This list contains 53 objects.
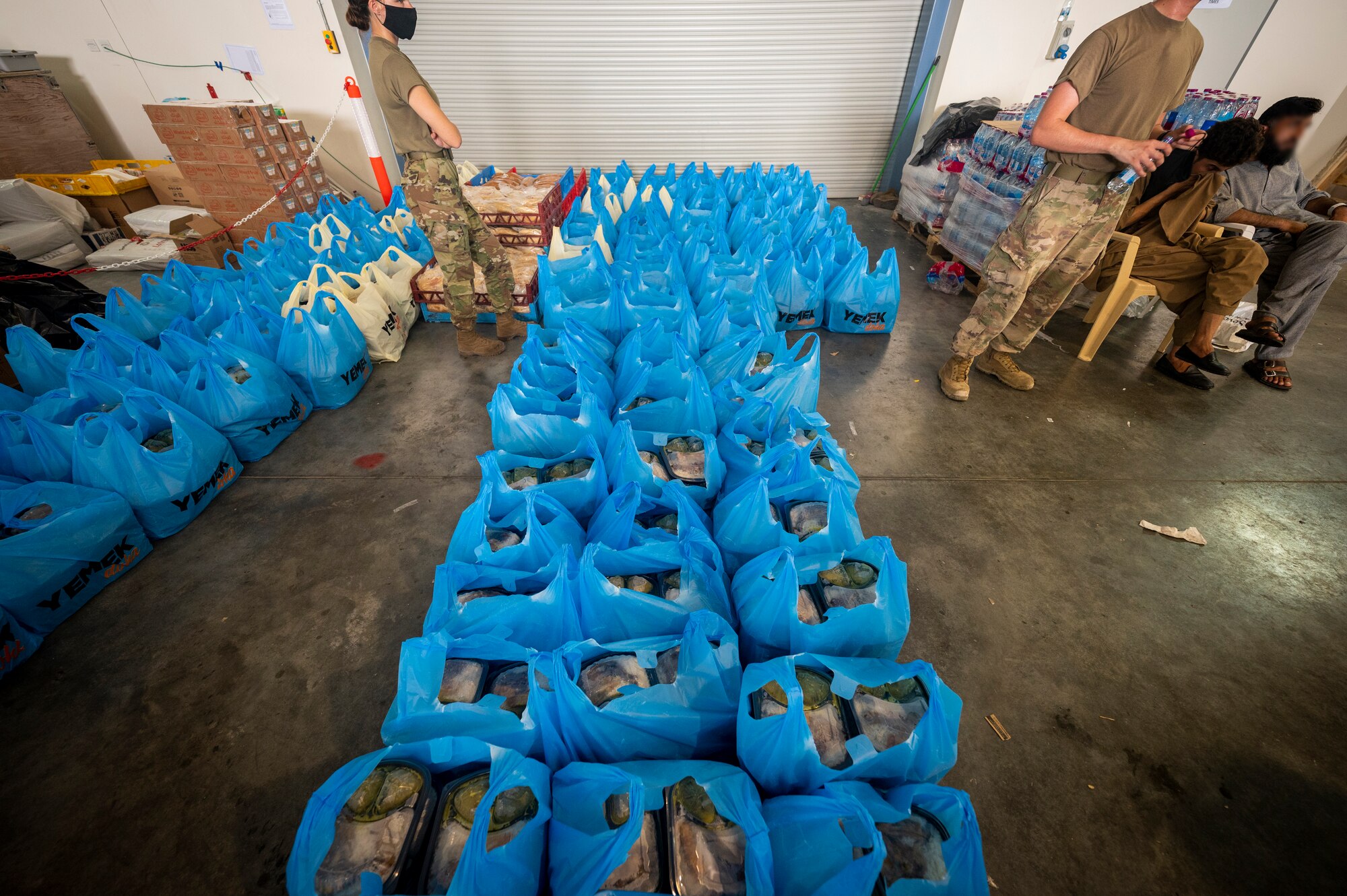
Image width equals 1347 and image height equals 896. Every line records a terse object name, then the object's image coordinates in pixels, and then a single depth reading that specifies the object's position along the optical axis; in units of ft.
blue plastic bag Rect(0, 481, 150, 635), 5.25
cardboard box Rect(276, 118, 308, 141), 16.16
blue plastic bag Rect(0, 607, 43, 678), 5.15
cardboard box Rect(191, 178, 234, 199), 15.61
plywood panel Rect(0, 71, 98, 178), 15.79
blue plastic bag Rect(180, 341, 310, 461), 7.27
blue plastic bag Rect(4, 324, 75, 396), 7.52
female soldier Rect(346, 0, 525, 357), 8.05
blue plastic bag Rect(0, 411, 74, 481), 6.08
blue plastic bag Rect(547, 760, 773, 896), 2.65
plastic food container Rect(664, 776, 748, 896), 2.82
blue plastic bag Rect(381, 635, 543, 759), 3.52
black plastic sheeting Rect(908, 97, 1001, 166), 14.89
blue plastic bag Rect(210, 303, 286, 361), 8.23
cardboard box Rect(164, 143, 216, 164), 14.98
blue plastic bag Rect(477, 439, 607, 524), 5.09
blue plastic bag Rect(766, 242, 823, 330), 10.54
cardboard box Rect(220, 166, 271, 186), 15.25
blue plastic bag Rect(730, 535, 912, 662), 4.01
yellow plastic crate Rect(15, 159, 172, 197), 15.40
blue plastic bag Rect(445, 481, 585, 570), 4.54
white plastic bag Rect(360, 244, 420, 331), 10.68
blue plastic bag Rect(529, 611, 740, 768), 3.44
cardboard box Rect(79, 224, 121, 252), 15.30
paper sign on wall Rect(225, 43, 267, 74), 16.94
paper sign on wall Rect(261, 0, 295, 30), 16.08
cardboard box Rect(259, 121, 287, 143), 15.30
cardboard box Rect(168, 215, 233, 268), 14.24
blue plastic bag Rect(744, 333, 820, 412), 6.60
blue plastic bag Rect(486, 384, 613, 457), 5.92
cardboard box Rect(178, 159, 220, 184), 15.29
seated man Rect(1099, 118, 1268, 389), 8.74
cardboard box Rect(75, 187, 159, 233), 15.87
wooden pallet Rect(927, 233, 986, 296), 13.58
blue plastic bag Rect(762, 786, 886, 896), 2.81
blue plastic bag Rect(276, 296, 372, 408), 8.46
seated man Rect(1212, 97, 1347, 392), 9.29
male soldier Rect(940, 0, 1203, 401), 6.61
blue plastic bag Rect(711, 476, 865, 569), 4.72
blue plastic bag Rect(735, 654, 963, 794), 3.21
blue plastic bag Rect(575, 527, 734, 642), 4.14
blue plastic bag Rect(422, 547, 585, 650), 4.14
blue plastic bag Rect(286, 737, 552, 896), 2.63
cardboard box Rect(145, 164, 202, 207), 16.51
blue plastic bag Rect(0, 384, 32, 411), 7.17
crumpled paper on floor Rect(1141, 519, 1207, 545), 7.07
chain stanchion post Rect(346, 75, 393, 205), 17.15
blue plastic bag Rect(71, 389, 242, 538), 5.99
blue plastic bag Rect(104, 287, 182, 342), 8.81
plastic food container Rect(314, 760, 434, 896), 2.80
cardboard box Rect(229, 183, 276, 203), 15.60
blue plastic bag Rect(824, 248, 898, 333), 10.65
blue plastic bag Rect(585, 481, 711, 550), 4.70
